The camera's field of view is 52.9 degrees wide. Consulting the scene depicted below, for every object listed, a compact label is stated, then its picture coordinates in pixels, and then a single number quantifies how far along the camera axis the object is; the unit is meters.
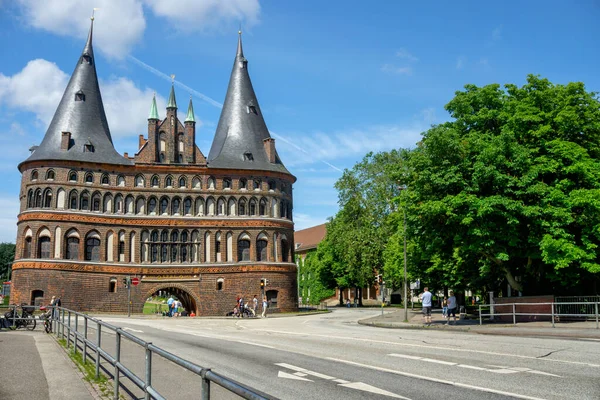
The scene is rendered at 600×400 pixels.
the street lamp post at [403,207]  30.65
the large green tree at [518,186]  25.23
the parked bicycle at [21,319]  25.92
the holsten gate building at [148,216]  53.19
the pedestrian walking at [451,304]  29.10
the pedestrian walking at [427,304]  28.69
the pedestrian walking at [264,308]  50.38
